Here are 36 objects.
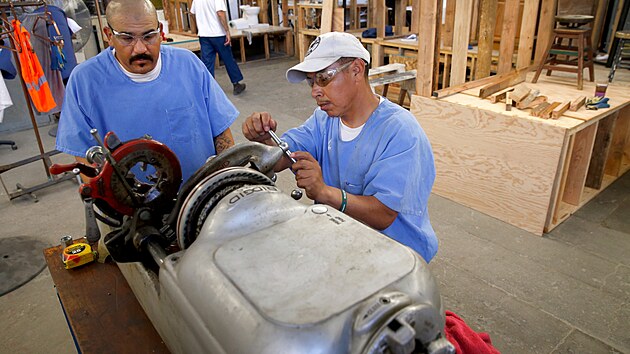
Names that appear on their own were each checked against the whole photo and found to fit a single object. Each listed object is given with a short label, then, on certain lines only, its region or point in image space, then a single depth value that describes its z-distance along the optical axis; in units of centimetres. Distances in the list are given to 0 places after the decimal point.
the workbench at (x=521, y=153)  281
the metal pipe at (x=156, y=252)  100
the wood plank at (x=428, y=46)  308
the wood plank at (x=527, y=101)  302
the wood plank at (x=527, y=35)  391
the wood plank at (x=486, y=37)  370
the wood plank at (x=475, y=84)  336
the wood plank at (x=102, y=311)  111
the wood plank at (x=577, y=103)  299
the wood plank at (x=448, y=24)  507
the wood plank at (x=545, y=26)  413
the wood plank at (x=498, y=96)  319
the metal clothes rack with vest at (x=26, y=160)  308
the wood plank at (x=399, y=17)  579
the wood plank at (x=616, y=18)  547
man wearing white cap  133
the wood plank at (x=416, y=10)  364
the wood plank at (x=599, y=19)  570
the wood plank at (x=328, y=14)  381
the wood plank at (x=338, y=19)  381
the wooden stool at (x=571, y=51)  360
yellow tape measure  140
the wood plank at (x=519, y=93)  304
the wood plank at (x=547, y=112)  285
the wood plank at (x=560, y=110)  283
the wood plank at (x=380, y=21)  545
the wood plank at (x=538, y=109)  286
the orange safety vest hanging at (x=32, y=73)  325
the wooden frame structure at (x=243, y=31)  802
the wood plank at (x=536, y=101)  302
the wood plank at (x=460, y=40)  335
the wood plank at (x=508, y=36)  371
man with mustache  150
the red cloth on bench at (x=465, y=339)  116
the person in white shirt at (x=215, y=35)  598
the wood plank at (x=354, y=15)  703
